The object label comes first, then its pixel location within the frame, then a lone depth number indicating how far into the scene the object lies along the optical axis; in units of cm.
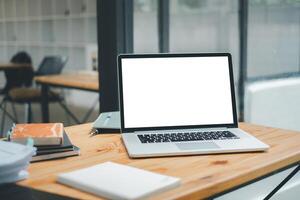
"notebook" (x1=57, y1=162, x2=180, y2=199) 96
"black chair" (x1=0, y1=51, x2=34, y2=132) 574
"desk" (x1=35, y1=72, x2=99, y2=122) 373
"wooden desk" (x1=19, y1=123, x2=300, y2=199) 104
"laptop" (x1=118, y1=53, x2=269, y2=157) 151
